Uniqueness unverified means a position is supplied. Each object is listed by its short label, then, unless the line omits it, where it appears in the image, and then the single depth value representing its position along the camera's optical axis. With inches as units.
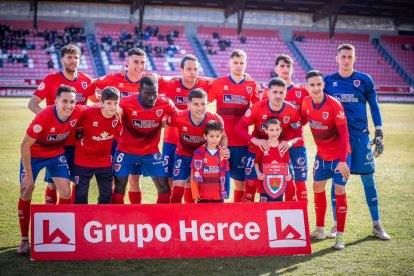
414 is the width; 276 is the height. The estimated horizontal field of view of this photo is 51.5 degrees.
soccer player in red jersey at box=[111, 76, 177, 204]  206.2
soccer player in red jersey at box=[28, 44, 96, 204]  223.0
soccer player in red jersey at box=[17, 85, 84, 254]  183.9
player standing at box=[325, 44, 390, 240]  211.5
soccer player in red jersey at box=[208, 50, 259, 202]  232.2
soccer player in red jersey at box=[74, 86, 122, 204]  201.5
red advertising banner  168.6
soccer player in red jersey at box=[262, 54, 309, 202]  226.4
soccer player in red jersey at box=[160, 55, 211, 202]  232.5
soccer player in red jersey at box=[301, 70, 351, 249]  196.6
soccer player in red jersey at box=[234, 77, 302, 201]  208.7
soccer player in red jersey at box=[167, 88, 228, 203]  208.4
